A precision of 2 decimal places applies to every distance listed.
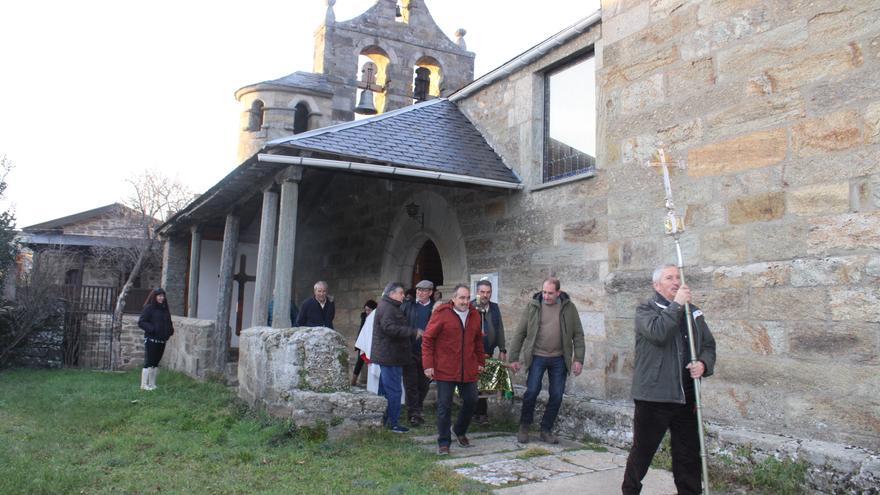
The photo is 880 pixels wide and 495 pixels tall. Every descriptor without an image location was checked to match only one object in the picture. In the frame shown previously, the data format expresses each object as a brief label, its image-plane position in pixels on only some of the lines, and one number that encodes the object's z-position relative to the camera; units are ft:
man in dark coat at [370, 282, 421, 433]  20.17
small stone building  42.70
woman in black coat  29.17
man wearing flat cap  21.81
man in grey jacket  12.27
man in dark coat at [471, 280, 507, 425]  21.62
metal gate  42.73
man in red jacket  18.08
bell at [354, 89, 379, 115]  43.34
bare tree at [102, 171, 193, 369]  64.23
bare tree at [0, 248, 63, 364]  39.68
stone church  14.25
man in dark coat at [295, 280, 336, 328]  25.59
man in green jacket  19.10
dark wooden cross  45.44
